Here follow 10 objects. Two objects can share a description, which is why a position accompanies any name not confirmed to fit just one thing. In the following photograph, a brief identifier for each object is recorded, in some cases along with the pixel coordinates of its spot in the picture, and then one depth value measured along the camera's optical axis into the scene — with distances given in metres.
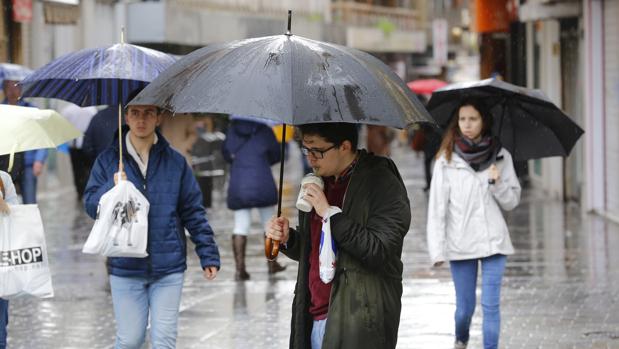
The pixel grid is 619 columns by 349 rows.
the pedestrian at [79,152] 36.34
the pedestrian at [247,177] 24.42
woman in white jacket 16.22
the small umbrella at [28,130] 13.58
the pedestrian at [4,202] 13.33
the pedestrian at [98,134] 23.73
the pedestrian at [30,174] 26.55
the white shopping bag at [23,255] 13.25
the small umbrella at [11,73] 25.53
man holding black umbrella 10.20
